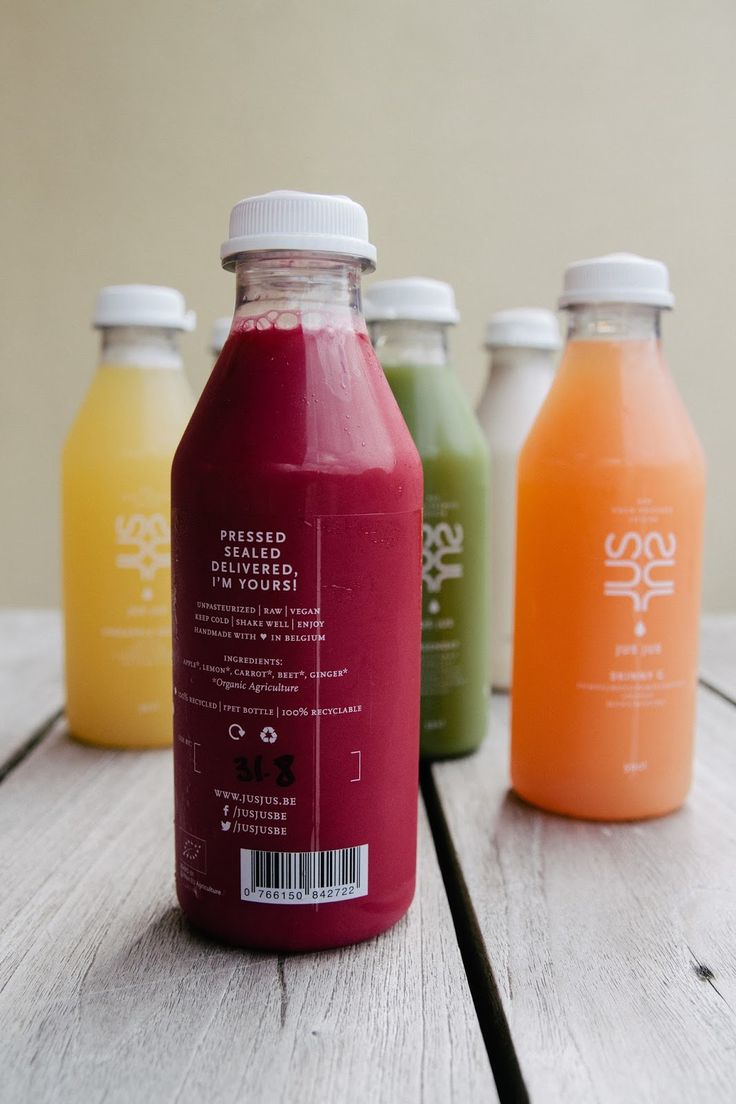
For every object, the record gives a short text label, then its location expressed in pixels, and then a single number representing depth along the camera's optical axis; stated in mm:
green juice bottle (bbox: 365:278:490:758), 811
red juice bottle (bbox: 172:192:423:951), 493
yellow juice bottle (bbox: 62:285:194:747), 843
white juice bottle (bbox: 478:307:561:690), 1011
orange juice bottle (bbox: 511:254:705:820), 674
